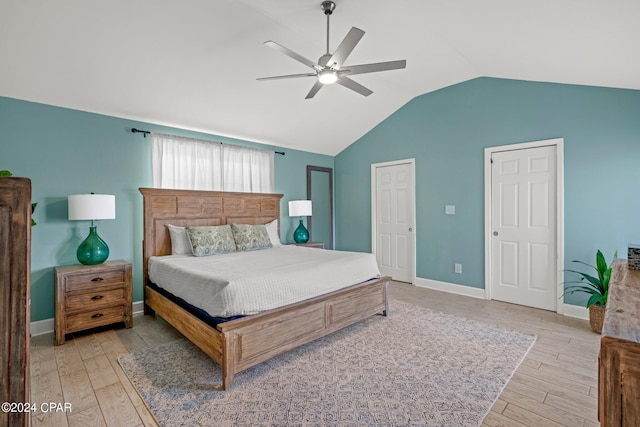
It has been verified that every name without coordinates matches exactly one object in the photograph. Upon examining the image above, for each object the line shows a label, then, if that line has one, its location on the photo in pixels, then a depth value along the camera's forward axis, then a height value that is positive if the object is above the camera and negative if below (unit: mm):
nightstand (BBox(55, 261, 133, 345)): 2836 -853
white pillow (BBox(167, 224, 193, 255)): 3705 -381
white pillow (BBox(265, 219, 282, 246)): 4598 -331
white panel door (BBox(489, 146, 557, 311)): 3648 -204
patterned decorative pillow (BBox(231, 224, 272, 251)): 4008 -357
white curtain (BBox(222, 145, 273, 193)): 4590 +676
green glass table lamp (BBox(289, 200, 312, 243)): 5094 -15
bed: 2176 -872
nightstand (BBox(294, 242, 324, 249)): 5121 -568
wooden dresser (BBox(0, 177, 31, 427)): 752 -216
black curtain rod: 3686 +996
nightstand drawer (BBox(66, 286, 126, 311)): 2900 -879
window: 3924 +670
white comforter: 2238 -575
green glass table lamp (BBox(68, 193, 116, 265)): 3006 -37
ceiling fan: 2203 +1192
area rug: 1837 -1245
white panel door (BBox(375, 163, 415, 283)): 5074 -164
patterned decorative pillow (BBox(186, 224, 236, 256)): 3586 -357
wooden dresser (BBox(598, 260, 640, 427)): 798 -454
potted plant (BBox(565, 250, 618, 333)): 2961 -829
